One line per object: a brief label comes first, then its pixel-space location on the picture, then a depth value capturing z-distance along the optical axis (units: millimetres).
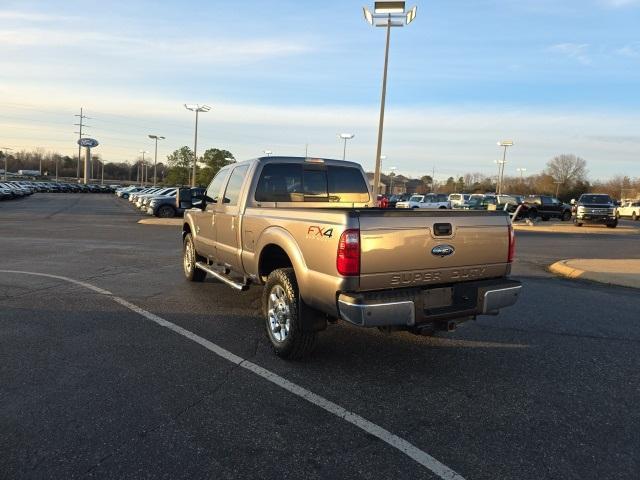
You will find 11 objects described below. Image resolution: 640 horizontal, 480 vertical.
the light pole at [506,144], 52188
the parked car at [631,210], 47694
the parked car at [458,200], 41075
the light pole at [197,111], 44766
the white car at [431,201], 37781
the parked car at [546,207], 36281
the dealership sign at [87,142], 117688
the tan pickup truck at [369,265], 4129
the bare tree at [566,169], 107506
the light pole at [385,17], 21616
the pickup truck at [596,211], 28812
